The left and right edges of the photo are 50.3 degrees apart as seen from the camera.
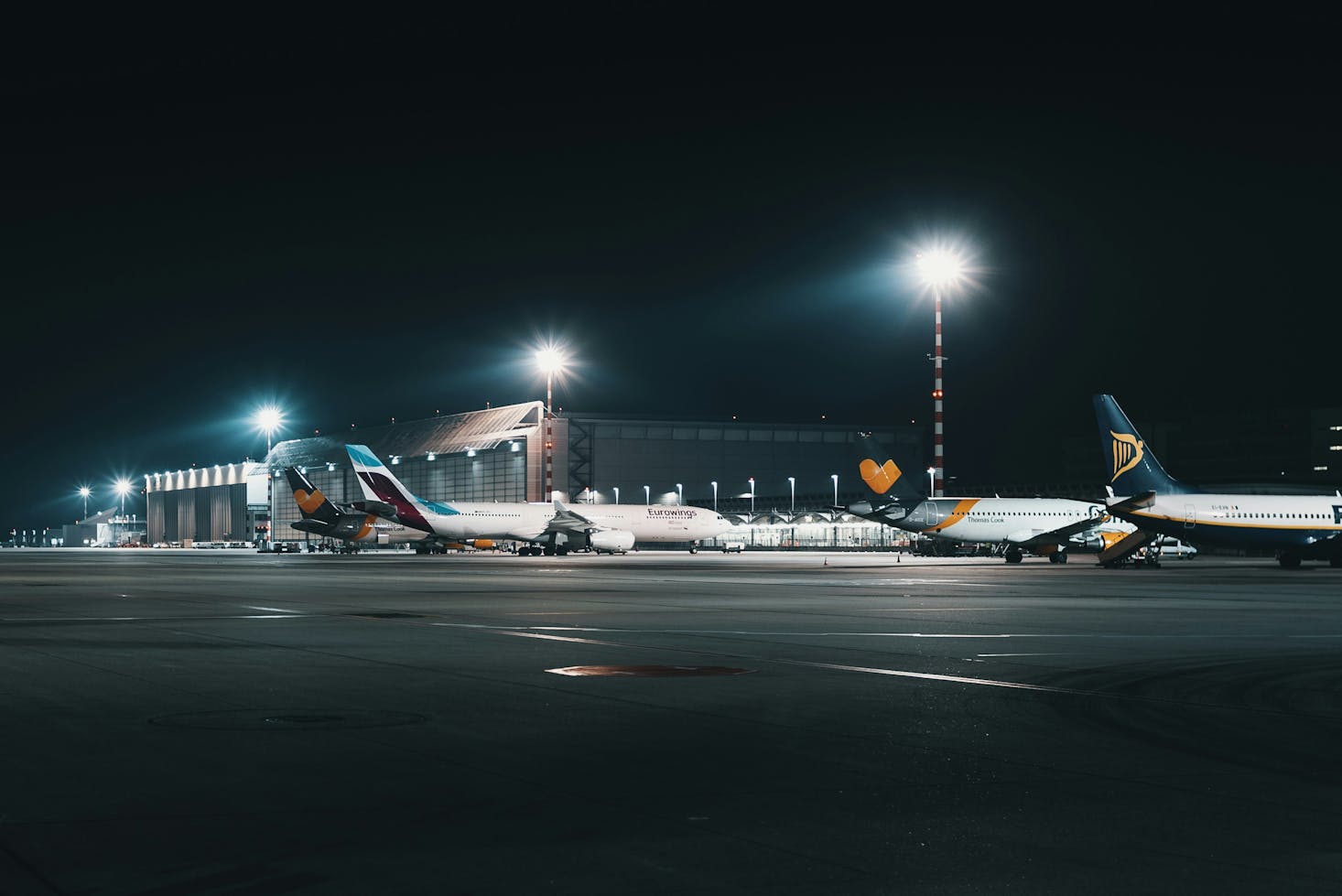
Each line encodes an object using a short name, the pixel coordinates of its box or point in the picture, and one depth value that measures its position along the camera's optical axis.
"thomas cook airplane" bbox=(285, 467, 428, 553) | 116.50
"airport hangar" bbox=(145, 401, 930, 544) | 173.00
